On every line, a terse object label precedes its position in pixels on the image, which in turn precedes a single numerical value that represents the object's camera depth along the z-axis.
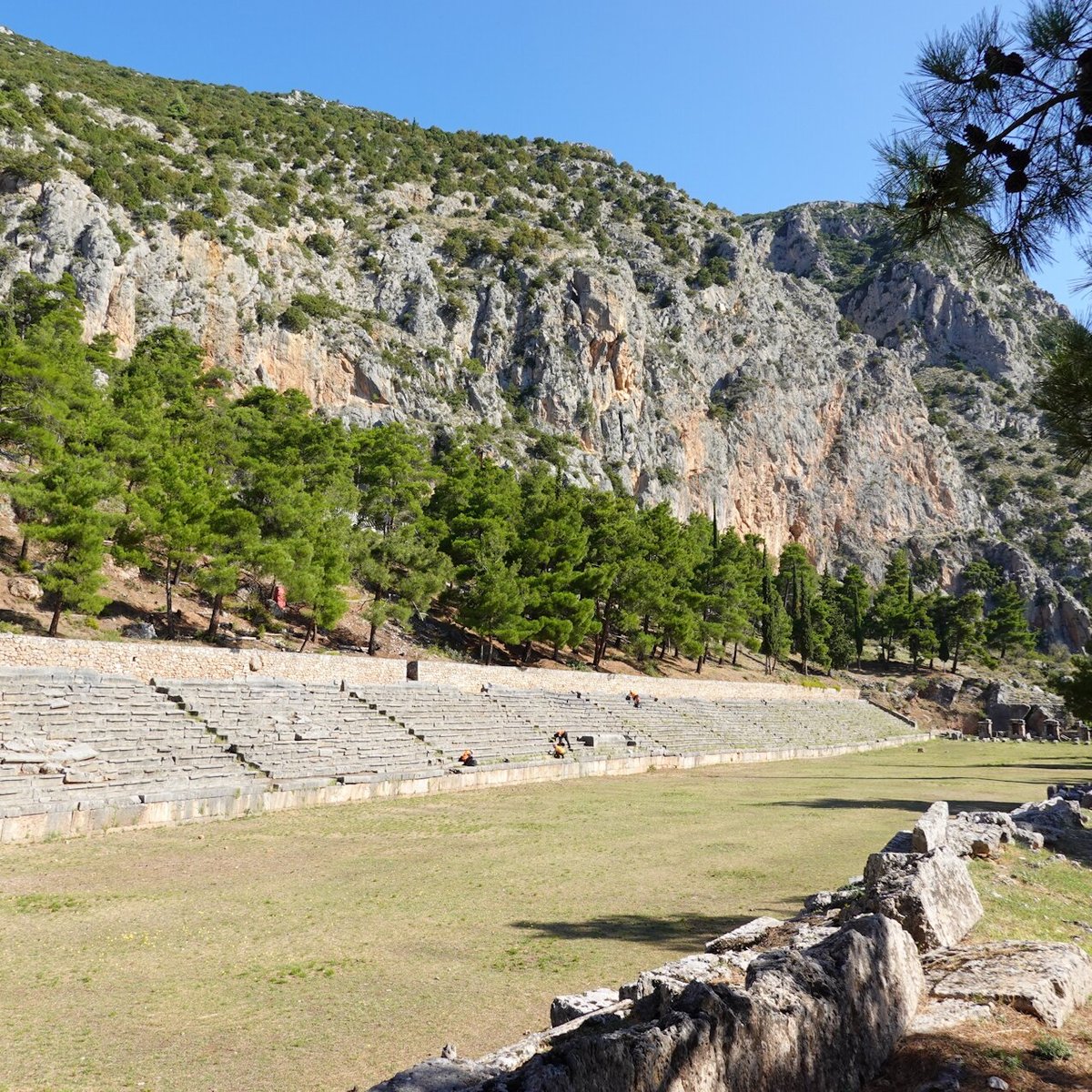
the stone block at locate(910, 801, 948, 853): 9.19
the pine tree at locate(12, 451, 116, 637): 23.67
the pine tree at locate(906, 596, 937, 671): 74.88
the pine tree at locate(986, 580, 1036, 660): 80.12
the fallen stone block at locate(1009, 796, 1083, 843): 12.34
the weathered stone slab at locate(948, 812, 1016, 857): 10.04
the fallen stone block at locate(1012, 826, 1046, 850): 11.20
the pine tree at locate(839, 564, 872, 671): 77.62
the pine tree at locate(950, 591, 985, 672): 75.88
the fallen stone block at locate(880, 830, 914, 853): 9.44
